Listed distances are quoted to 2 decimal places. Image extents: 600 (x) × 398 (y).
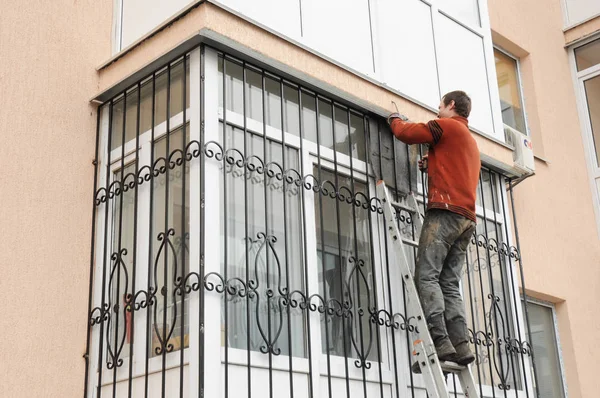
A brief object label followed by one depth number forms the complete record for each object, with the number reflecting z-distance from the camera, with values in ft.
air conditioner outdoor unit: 26.81
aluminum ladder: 16.89
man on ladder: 18.06
